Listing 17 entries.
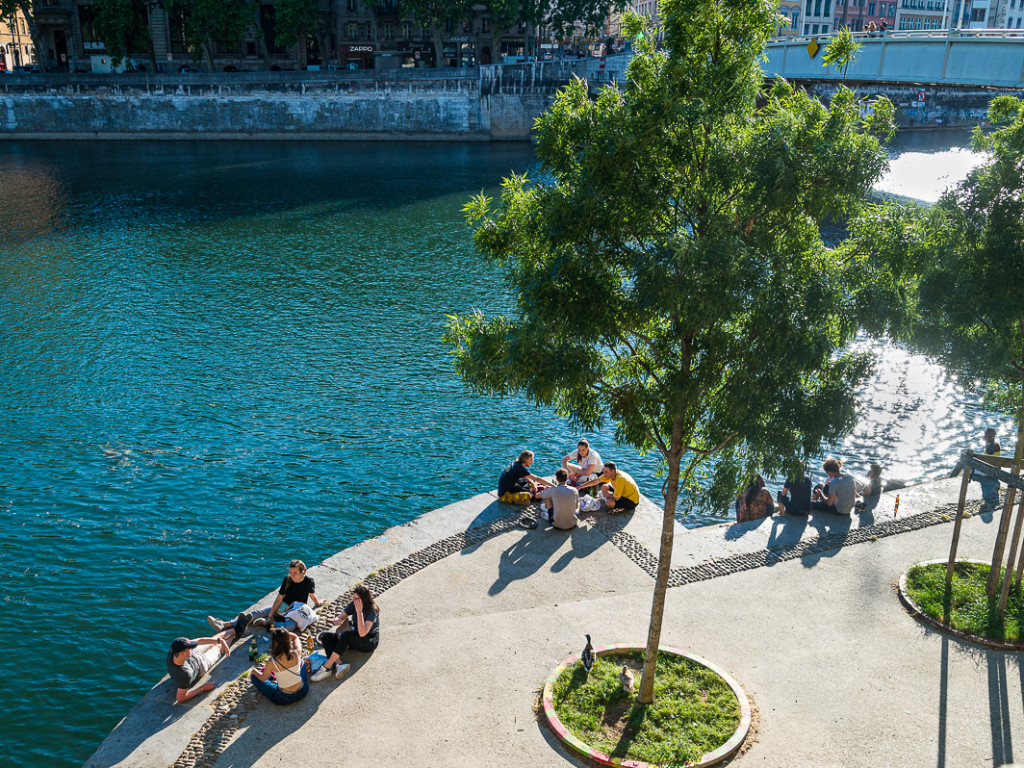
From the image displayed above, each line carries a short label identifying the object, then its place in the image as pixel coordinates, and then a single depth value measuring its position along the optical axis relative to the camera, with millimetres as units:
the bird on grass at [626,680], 11508
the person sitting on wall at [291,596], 13445
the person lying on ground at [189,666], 11836
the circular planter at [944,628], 12773
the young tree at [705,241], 9148
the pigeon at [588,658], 11836
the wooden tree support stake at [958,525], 13188
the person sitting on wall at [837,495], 16562
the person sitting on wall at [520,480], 17188
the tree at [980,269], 12320
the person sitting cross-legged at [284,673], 11398
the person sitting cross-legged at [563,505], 15891
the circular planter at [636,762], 10422
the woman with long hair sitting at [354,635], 12180
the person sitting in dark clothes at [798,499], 16453
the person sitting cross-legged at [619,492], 16766
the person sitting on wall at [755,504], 17312
